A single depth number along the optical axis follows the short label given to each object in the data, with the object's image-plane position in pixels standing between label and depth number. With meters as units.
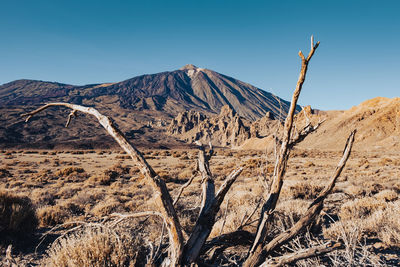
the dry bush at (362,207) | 5.34
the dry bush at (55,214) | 5.71
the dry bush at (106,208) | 6.53
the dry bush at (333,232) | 3.90
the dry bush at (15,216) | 4.45
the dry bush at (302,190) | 8.05
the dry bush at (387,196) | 6.81
